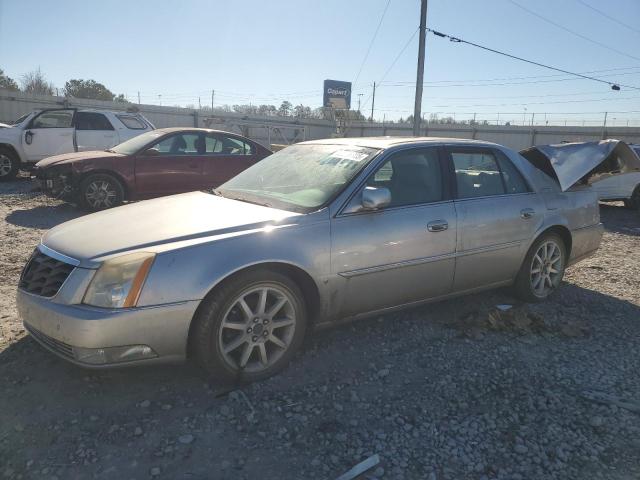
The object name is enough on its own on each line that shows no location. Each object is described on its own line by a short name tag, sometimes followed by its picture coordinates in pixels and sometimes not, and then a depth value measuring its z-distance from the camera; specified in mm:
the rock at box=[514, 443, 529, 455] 2598
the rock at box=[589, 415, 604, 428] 2857
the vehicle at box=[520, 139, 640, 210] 5035
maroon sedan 8352
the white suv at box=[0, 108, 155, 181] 11852
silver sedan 2799
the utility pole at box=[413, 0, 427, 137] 16641
